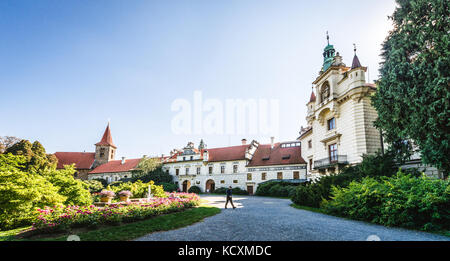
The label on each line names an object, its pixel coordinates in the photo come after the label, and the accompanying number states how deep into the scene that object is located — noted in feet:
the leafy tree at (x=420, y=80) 32.86
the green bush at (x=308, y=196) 44.19
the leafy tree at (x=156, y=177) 137.28
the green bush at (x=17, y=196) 26.84
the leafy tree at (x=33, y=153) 82.15
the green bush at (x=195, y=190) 132.78
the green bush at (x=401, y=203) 24.17
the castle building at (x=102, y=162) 167.94
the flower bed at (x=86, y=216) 23.90
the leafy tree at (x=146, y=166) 139.33
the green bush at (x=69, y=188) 39.75
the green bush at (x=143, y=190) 60.18
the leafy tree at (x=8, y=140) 102.57
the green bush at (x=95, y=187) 104.29
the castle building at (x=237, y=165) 115.03
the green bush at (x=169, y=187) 126.82
